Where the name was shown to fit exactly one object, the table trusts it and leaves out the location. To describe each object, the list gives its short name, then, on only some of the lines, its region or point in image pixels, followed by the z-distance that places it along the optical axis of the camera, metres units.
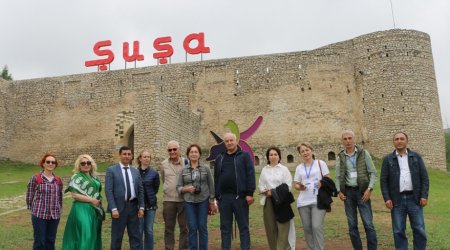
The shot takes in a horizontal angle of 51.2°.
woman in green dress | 6.38
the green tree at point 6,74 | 46.79
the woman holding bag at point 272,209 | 6.79
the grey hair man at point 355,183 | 6.64
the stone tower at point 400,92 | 23.73
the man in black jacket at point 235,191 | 6.71
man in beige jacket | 7.25
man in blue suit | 6.65
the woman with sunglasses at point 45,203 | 6.67
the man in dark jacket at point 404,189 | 6.34
